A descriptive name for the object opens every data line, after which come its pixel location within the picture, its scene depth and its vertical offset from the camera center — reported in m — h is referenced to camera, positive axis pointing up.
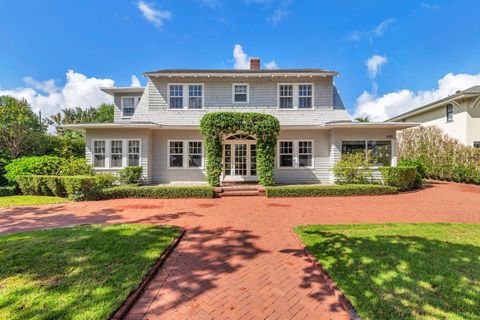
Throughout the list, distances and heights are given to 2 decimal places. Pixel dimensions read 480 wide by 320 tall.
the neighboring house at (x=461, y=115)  15.64 +3.65
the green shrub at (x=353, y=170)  12.57 -0.51
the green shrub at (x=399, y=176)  11.67 -0.81
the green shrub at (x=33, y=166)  11.78 -0.29
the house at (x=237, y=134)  13.32 +2.03
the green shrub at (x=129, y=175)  12.38 -0.81
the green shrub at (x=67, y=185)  10.12 -1.22
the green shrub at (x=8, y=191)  11.37 -1.61
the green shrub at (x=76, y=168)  11.87 -0.39
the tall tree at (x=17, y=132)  15.91 +2.22
